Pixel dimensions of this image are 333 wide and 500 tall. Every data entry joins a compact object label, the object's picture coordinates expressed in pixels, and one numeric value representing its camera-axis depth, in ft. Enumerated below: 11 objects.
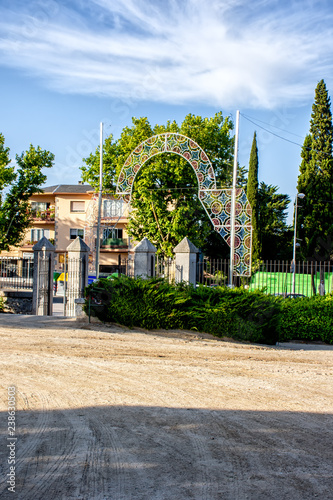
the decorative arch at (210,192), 63.21
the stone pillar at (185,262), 50.01
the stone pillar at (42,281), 52.85
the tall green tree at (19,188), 97.96
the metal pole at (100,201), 92.38
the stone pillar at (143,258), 48.91
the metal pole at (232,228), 62.69
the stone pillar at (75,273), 53.67
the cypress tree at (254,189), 126.93
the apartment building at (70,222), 158.10
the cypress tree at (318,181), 117.70
